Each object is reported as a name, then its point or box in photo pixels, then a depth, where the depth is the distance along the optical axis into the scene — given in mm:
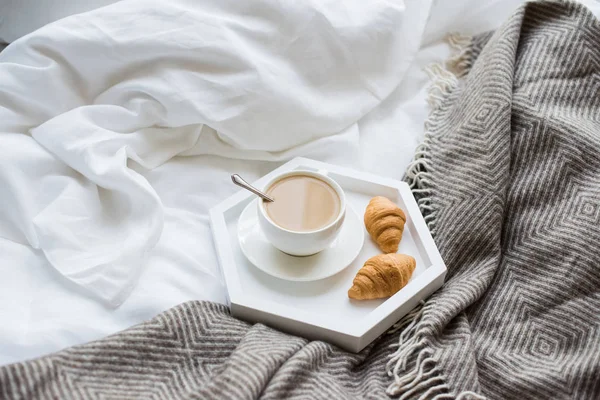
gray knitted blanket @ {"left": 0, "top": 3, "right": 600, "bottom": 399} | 611
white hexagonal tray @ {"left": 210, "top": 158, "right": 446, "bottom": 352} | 670
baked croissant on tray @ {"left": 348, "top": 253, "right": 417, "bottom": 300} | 690
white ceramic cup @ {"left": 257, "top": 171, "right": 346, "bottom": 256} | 687
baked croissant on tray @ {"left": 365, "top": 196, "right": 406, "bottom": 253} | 746
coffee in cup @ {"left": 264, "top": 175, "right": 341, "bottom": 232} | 712
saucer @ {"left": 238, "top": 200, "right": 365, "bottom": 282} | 720
